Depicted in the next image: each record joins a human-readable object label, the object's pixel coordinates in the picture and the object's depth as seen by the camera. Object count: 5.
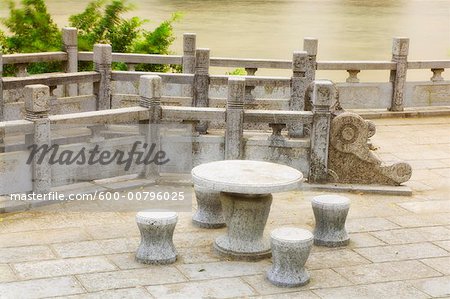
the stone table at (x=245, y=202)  11.57
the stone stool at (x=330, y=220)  12.46
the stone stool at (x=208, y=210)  13.16
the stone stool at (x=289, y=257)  10.81
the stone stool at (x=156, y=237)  11.35
